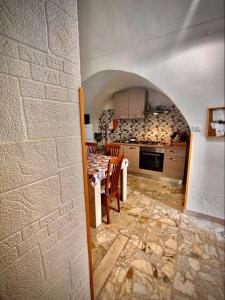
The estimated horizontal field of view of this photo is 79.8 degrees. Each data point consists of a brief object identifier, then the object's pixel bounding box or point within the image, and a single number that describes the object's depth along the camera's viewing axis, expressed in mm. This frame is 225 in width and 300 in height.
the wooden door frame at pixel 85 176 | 598
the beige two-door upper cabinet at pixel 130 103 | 2973
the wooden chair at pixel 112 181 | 1474
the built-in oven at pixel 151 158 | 2656
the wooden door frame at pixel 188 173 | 1086
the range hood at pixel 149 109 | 2883
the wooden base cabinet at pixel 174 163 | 2427
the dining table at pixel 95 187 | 1404
